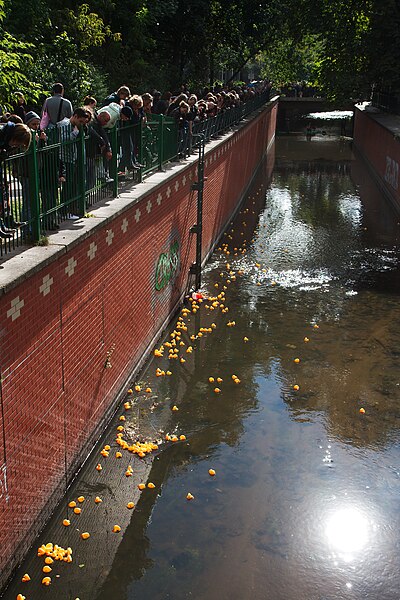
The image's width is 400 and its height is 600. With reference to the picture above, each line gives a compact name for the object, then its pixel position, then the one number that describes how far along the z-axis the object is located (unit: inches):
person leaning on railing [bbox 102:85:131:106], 437.7
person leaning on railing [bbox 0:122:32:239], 244.8
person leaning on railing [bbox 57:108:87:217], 308.8
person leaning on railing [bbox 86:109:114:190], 346.9
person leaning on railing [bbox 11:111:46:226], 261.0
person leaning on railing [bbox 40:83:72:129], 378.6
